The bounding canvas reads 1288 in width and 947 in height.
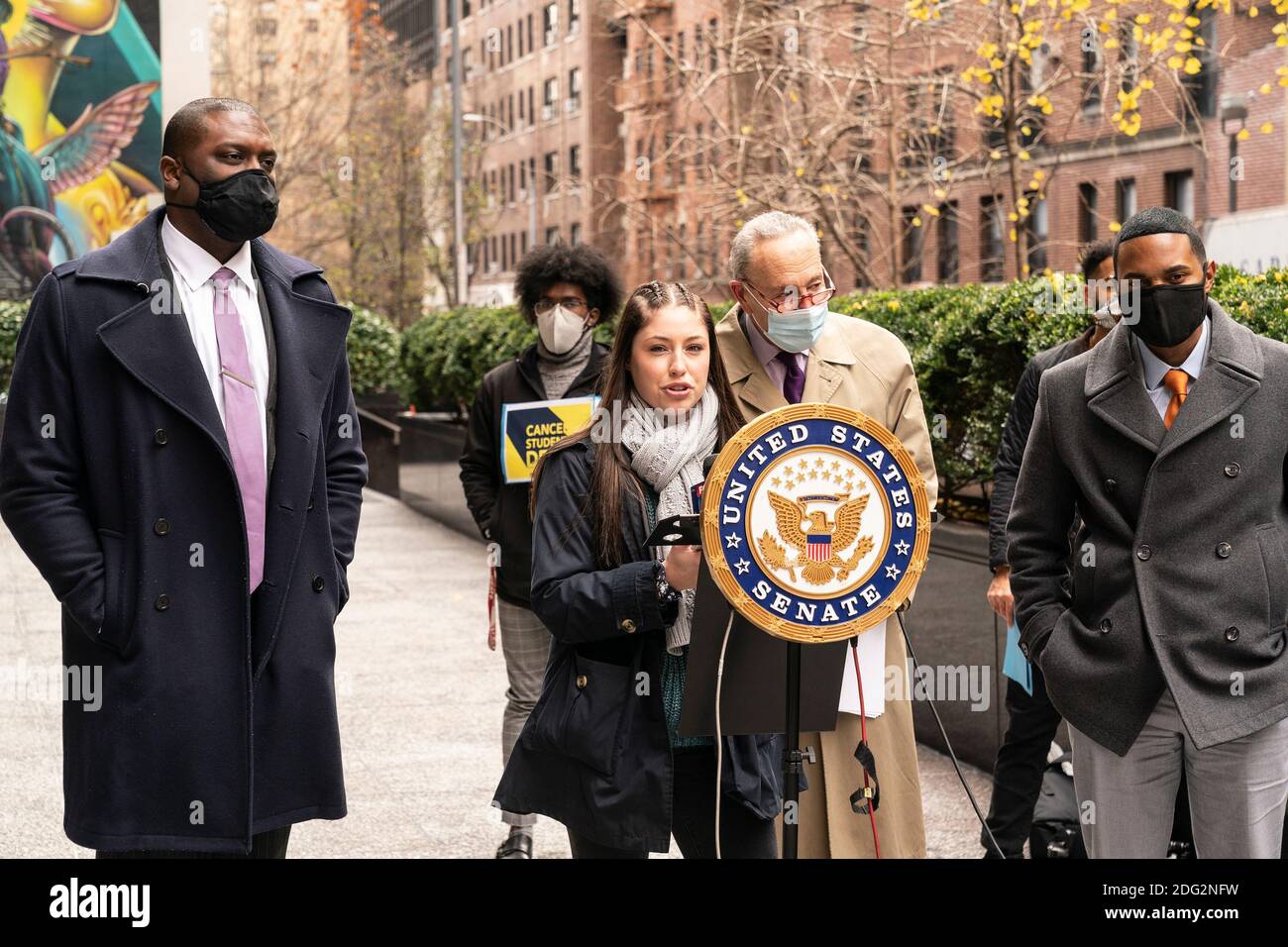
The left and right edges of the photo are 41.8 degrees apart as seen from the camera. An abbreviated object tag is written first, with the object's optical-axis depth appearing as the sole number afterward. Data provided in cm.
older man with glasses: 405
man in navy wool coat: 354
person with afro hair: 631
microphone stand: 302
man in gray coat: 369
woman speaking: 353
